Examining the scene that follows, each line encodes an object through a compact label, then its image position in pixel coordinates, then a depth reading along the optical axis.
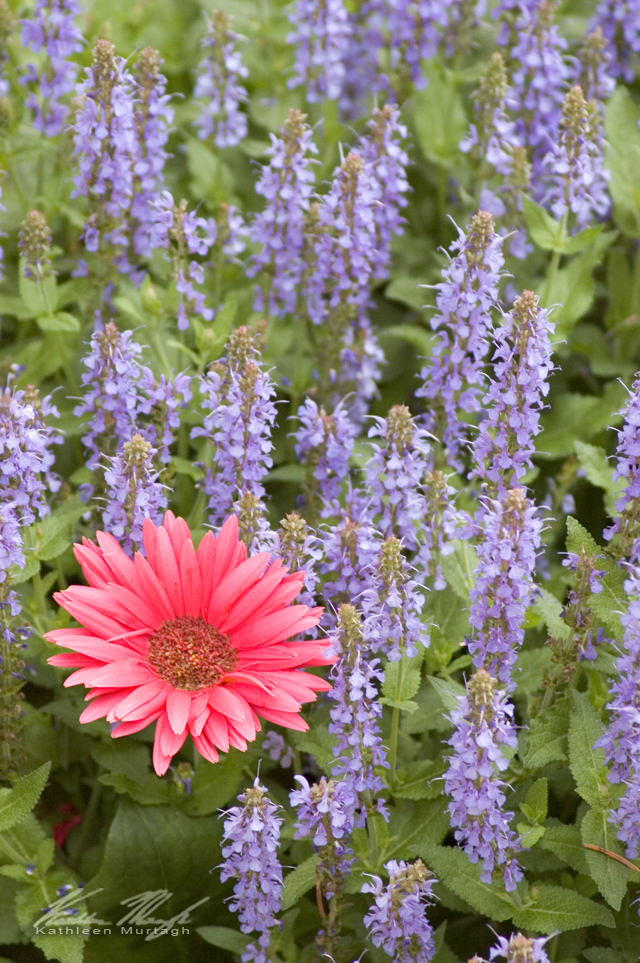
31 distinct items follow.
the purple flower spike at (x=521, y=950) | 0.94
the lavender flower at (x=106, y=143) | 1.13
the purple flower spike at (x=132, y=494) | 1.04
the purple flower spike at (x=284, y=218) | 1.16
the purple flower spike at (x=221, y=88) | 1.23
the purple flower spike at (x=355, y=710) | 0.99
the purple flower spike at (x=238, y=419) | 1.06
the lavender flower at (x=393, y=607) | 1.00
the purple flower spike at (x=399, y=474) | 1.04
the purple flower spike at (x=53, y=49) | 1.23
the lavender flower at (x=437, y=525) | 1.05
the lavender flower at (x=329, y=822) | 1.00
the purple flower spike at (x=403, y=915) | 0.98
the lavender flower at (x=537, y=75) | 1.26
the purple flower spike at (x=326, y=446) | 1.11
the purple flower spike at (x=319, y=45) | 1.27
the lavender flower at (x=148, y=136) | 1.17
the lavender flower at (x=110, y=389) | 1.09
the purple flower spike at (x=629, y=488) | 1.01
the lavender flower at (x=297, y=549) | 1.03
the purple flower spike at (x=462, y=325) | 1.07
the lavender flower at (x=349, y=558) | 1.04
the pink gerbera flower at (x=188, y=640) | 0.99
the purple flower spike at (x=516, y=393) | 1.02
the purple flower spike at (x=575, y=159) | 1.13
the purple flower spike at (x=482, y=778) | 0.97
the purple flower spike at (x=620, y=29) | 1.30
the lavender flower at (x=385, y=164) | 1.18
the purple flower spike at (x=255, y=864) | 1.00
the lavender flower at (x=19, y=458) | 1.03
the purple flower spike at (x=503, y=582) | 0.99
